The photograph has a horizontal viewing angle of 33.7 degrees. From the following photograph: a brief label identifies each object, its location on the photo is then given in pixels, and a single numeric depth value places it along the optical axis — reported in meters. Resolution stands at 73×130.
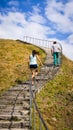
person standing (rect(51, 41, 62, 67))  9.04
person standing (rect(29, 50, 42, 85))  6.78
